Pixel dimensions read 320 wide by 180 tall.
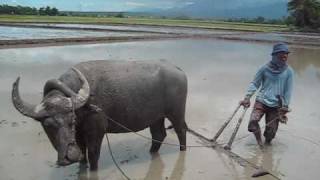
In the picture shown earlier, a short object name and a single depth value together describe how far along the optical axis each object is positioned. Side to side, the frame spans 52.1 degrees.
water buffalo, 3.16
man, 4.55
